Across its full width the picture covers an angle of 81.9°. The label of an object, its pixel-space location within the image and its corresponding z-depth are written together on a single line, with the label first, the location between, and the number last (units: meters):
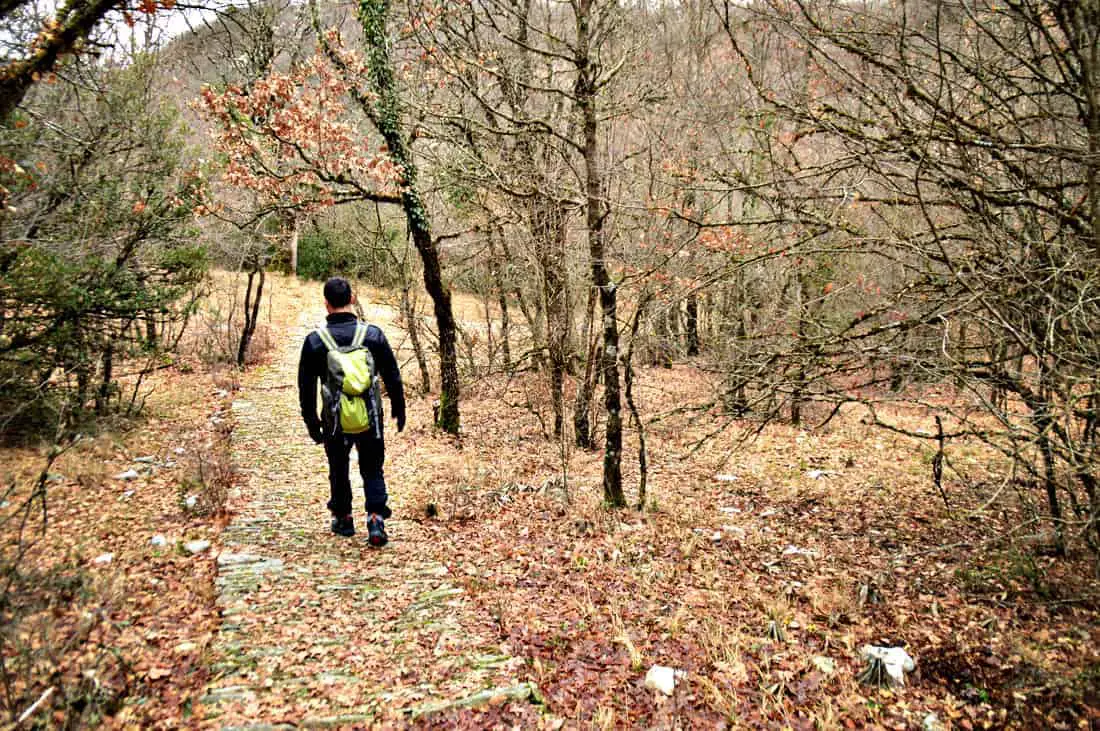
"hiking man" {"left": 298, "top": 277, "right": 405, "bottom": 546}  5.34
